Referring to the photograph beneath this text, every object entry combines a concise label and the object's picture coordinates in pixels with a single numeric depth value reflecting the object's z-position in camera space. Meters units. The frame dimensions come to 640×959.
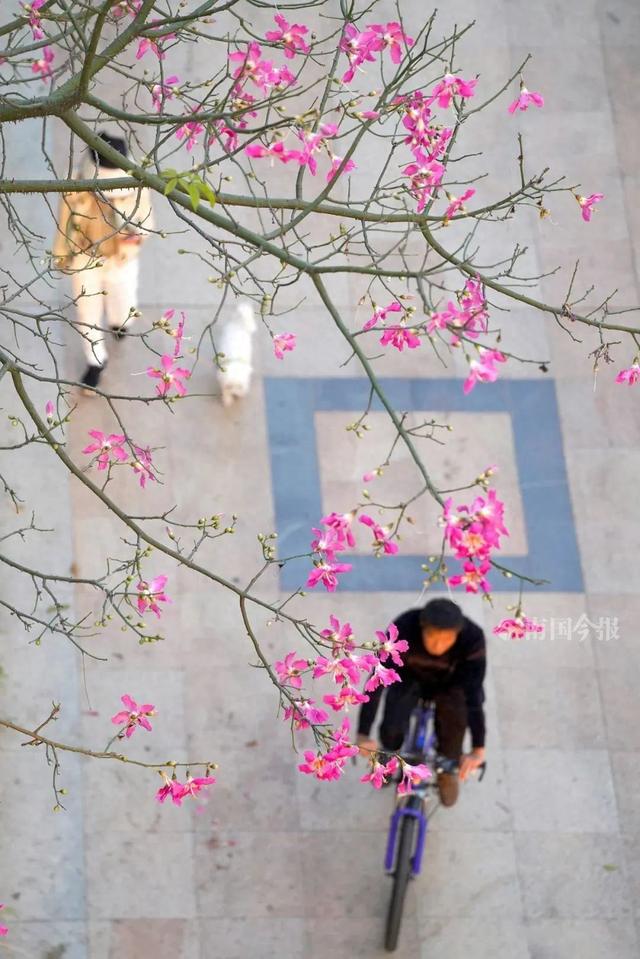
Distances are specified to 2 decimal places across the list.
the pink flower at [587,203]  12.45
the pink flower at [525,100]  12.69
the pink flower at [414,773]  11.75
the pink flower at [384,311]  12.09
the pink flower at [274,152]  12.14
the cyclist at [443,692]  15.65
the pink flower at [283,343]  13.32
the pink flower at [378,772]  11.25
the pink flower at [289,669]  11.72
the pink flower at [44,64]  14.42
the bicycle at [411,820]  16.09
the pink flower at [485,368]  11.12
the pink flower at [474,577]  10.79
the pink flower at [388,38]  12.55
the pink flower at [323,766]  11.66
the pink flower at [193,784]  11.73
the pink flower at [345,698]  11.96
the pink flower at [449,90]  12.37
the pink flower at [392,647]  11.45
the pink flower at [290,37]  12.61
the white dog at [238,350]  19.81
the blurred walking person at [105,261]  18.09
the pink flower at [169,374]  12.25
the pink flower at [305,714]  11.27
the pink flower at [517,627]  11.49
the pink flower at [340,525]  11.37
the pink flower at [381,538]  11.09
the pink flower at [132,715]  11.83
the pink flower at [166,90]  12.28
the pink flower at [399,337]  12.06
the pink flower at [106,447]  12.80
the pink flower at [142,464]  12.66
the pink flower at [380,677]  11.54
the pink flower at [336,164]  12.63
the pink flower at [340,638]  11.53
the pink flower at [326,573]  11.55
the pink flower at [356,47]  12.58
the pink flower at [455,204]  11.76
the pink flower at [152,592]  11.70
